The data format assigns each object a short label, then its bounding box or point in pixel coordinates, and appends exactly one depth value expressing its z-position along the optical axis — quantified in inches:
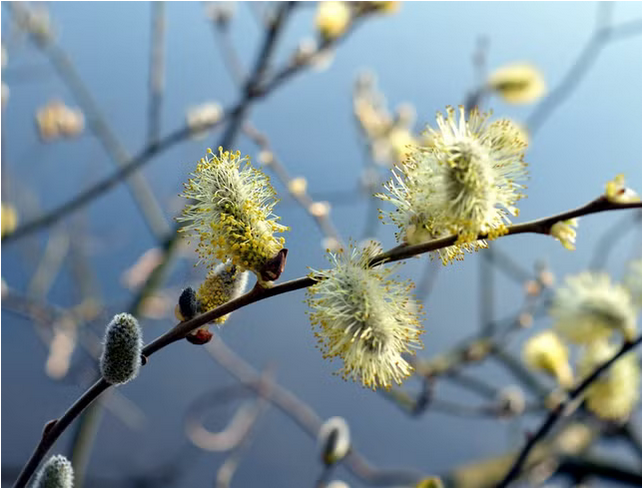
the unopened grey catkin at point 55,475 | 10.6
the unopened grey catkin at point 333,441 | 14.6
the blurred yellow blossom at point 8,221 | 19.9
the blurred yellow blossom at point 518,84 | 24.8
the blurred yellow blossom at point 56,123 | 25.4
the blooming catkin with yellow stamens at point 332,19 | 22.0
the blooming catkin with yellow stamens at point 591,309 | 16.3
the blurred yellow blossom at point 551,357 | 18.1
